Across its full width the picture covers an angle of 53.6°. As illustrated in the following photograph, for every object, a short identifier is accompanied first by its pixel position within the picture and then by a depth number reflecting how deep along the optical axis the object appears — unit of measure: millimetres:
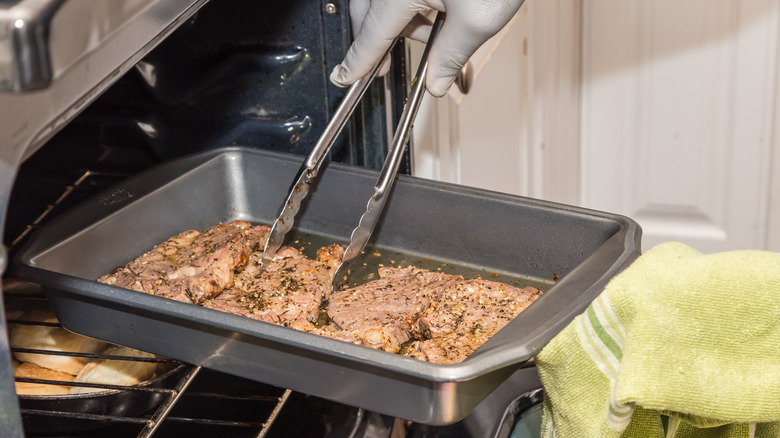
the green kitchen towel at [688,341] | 714
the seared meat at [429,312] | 981
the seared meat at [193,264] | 1118
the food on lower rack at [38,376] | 1042
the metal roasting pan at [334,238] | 785
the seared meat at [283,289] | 1077
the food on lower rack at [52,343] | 1092
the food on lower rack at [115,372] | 1053
